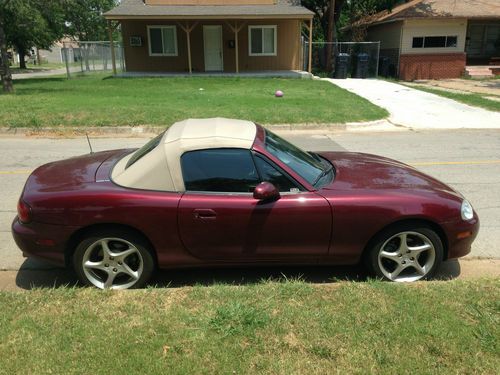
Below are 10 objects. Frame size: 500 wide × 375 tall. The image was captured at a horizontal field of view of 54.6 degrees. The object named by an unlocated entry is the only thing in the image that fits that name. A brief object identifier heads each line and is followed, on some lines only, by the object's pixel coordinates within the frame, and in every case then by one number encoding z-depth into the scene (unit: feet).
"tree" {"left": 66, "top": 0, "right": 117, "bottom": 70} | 242.37
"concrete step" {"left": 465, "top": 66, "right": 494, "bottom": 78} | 92.43
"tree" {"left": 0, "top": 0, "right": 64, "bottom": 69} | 72.84
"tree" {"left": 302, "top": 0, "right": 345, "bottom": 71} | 93.31
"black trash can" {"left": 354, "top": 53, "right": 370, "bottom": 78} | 89.83
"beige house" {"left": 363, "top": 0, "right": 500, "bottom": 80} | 89.25
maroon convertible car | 12.62
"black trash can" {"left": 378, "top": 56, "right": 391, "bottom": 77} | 95.45
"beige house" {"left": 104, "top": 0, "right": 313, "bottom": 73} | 84.48
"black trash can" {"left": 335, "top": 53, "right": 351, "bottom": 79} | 87.92
